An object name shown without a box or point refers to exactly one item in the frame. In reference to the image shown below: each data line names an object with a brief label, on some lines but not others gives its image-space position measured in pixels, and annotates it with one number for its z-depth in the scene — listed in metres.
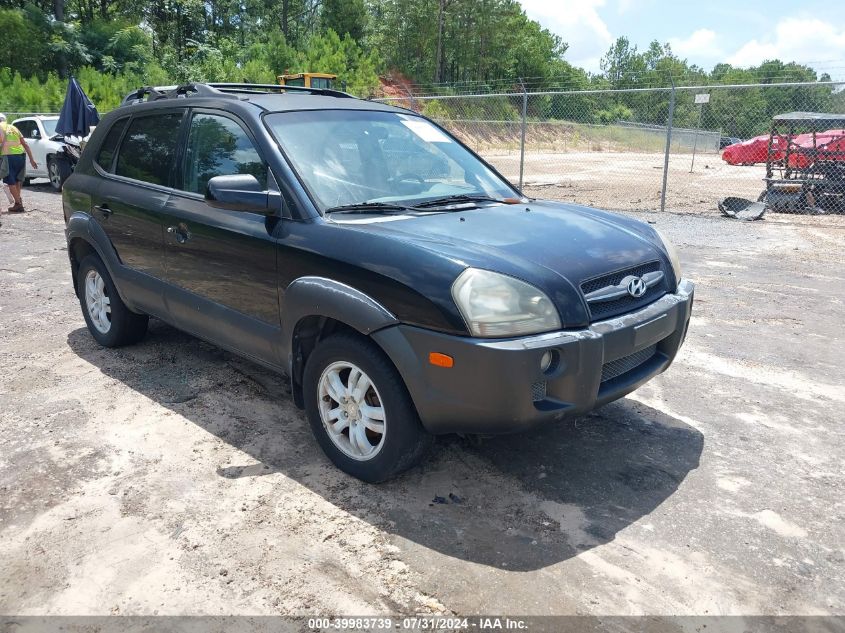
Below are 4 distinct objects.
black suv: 2.88
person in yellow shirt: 12.07
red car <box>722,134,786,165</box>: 23.08
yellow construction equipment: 26.86
